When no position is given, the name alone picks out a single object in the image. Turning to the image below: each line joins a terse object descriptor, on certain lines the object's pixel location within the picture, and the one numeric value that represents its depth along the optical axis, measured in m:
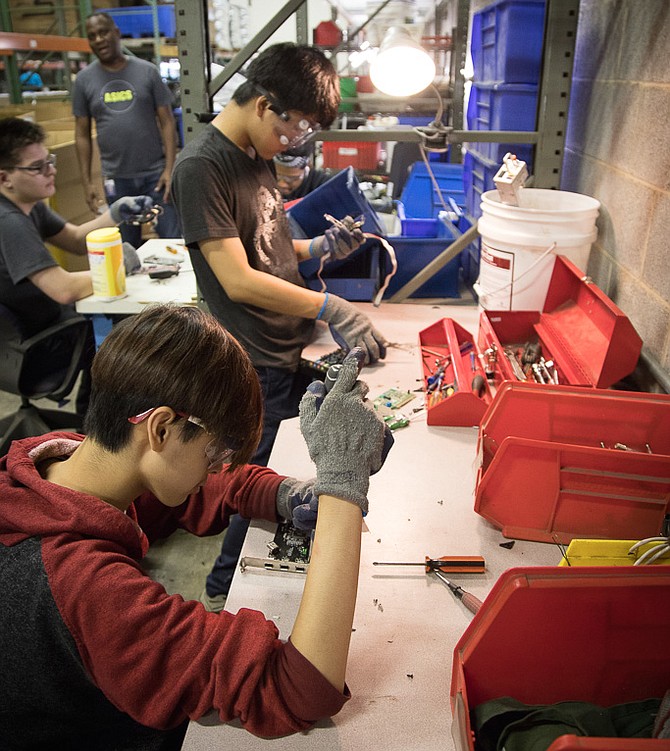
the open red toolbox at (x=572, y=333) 1.30
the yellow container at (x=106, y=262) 2.16
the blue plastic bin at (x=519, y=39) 2.20
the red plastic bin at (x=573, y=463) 1.02
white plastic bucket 1.59
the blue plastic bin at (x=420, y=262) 2.39
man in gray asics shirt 3.74
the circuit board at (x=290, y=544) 1.02
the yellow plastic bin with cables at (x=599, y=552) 0.90
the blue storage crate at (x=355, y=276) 2.10
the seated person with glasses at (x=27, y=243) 2.18
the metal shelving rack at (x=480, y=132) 1.80
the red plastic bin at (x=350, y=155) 4.32
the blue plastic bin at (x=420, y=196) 3.33
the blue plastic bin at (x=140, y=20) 6.82
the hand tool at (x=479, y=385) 1.44
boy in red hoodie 0.72
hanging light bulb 1.95
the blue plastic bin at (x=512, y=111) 2.27
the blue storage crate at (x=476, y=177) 2.56
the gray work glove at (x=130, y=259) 2.48
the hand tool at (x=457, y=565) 1.00
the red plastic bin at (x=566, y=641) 0.73
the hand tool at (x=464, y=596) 0.93
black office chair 2.21
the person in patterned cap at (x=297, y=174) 2.35
